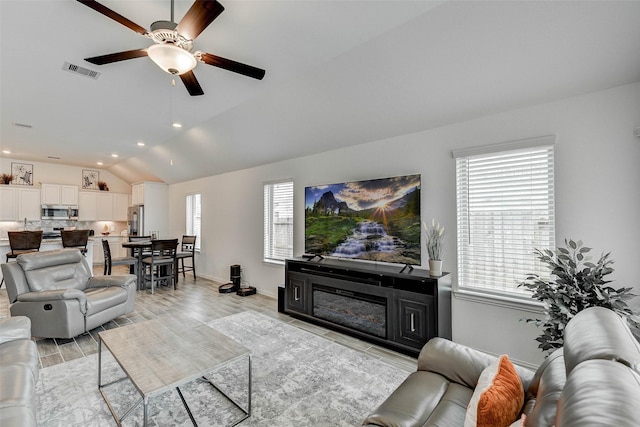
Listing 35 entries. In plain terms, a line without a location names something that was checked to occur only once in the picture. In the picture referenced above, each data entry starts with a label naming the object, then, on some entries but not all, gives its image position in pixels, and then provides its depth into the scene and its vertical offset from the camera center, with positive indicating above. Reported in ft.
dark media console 9.82 -3.16
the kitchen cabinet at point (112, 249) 28.96 -2.94
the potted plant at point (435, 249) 10.00 -1.06
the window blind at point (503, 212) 8.97 +0.24
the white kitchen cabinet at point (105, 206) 29.66 +1.46
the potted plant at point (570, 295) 6.57 -1.81
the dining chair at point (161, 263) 18.85 -2.89
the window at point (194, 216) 24.75 +0.34
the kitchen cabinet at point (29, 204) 24.99 +1.43
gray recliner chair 10.77 -2.97
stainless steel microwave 25.94 +0.78
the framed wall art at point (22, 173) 25.23 +4.20
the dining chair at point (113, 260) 19.98 -2.80
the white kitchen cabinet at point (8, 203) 24.16 +1.47
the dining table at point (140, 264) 18.65 -2.98
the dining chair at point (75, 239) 19.17 -1.27
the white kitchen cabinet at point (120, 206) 30.63 +1.52
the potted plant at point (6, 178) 24.27 +3.60
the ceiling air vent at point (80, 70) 10.26 +5.52
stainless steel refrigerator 26.58 -0.09
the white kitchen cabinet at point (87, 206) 28.37 +1.42
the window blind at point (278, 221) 16.88 -0.08
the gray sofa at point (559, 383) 1.99 -1.98
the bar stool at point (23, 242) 17.49 -1.37
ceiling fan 5.73 +4.04
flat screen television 11.53 -0.02
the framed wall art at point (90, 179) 29.17 +4.27
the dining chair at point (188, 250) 22.59 -2.47
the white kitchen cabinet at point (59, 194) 26.05 +2.40
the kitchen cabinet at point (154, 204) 26.71 +1.53
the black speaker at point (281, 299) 14.65 -4.07
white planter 9.97 -1.69
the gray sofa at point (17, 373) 4.60 -3.06
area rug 6.87 -4.72
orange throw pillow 3.56 -2.36
